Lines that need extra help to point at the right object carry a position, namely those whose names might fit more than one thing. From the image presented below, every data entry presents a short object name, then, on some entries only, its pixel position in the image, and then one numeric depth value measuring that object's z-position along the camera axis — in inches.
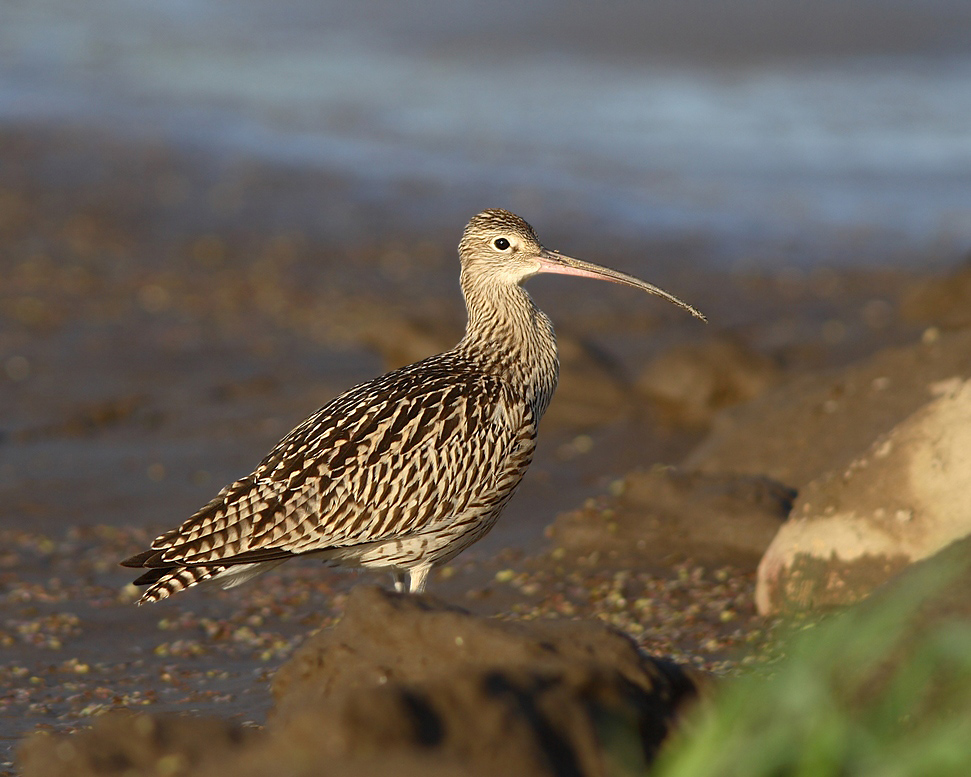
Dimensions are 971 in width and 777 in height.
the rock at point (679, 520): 559.5
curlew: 460.1
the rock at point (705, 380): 756.0
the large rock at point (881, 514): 451.8
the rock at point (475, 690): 254.2
